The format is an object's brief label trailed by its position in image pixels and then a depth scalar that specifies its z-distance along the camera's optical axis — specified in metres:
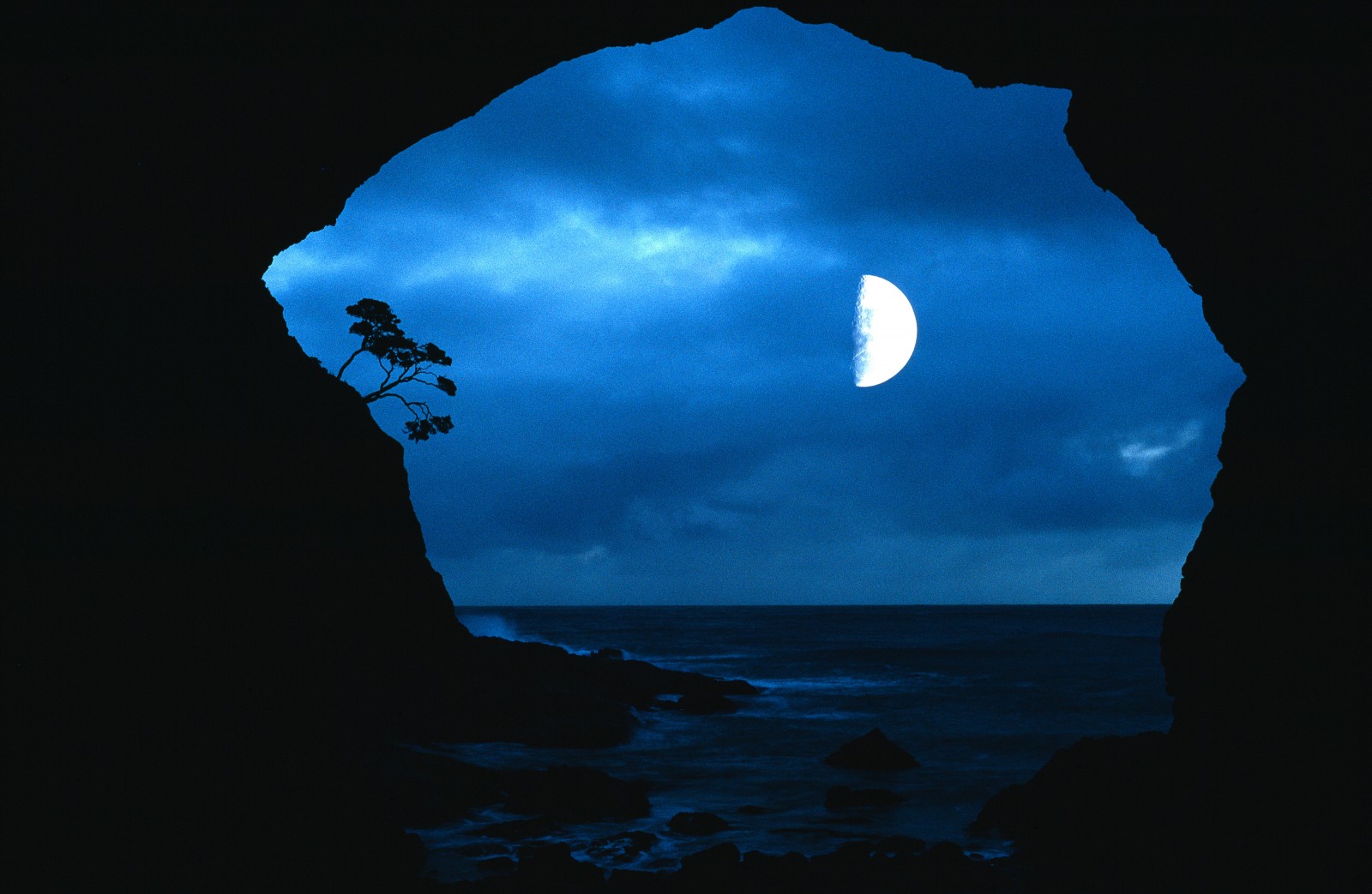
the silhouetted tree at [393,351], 21.55
